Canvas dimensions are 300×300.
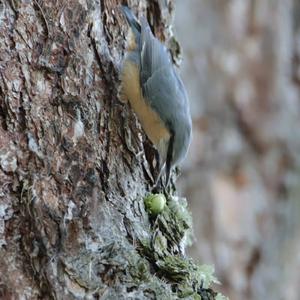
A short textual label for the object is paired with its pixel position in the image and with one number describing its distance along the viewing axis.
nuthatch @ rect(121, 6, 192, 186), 5.44
